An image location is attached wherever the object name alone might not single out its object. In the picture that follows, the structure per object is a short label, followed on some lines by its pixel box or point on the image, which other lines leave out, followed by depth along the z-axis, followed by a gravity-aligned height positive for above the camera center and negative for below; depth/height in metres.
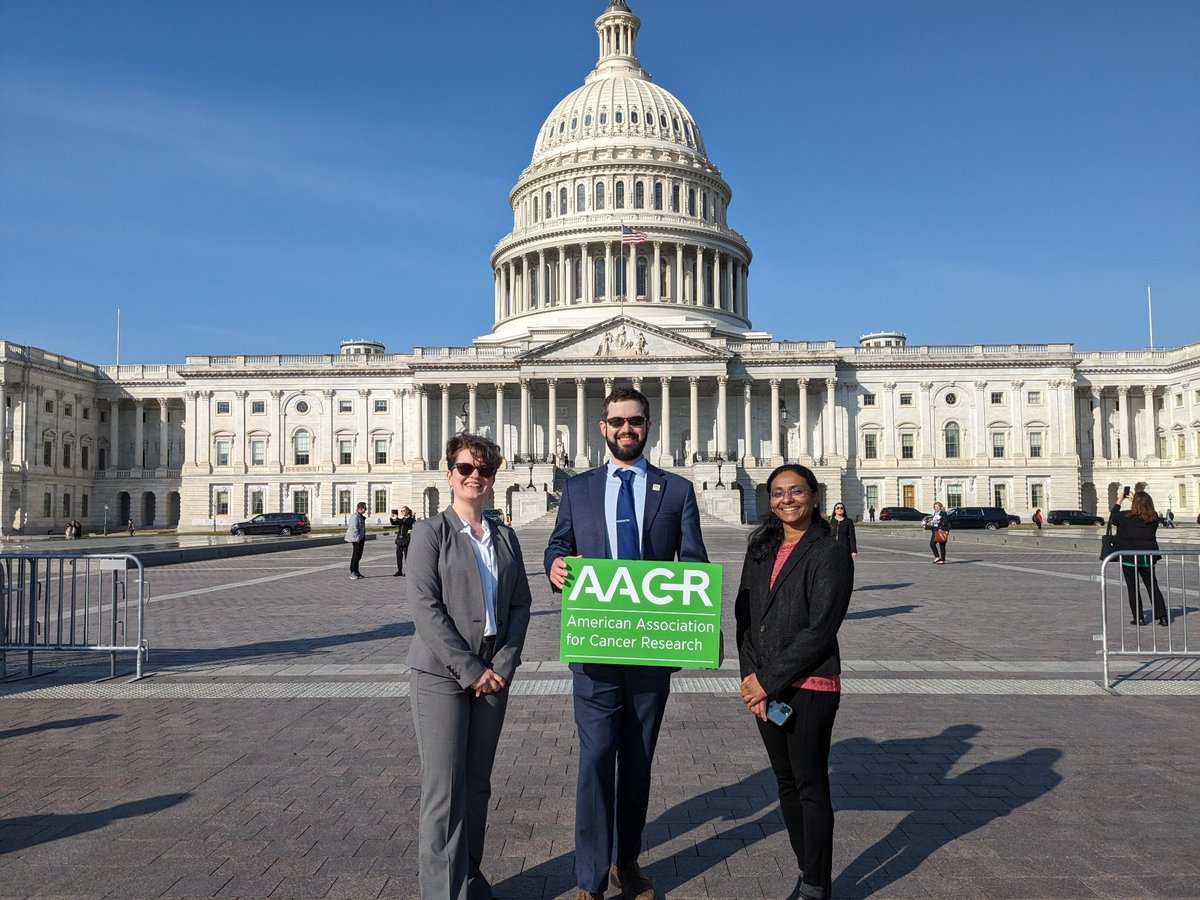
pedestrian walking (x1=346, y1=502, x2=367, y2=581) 25.21 -0.93
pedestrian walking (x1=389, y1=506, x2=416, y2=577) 25.59 -0.88
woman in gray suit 4.86 -0.83
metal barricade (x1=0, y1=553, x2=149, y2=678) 11.68 -1.60
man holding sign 5.20 -0.99
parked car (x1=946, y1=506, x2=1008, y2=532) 62.22 -1.70
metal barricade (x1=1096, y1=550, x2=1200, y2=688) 11.59 -2.15
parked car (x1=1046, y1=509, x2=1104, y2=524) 67.94 -1.88
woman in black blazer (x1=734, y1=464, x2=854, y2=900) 5.07 -0.88
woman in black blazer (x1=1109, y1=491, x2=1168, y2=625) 15.63 -0.72
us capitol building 79.88 +7.76
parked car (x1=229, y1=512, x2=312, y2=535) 62.03 -1.45
